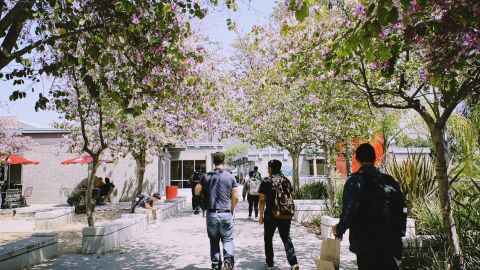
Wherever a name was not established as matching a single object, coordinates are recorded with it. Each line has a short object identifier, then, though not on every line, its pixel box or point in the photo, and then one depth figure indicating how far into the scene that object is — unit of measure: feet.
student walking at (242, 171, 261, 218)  45.48
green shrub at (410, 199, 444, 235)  22.02
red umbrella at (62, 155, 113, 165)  66.69
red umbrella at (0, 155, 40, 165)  68.34
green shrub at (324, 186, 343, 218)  34.76
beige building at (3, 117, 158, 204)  80.33
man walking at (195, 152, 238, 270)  20.29
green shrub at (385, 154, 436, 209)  28.19
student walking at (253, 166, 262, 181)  46.77
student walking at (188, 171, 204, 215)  50.45
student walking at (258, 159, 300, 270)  20.97
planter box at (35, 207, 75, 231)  42.16
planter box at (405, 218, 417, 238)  23.08
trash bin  74.38
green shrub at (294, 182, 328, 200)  49.83
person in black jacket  13.07
